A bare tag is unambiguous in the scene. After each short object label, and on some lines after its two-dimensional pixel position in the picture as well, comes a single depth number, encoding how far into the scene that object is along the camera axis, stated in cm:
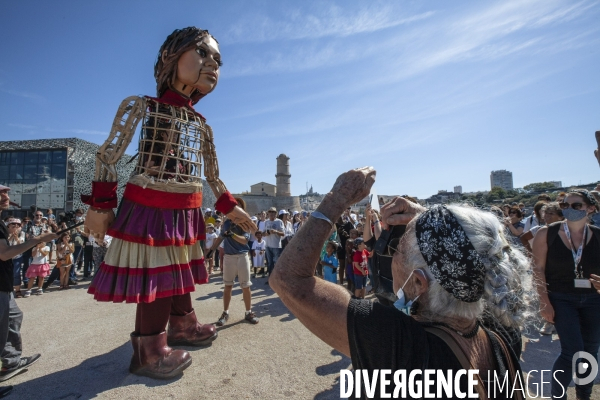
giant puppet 270
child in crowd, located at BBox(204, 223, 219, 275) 945
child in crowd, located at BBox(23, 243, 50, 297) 685
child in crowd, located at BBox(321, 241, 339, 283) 622
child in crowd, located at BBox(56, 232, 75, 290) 742
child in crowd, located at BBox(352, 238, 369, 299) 556
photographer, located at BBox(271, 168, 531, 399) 102
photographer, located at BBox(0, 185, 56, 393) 277
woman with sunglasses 261
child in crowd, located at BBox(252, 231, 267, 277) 878
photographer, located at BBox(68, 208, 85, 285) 905
